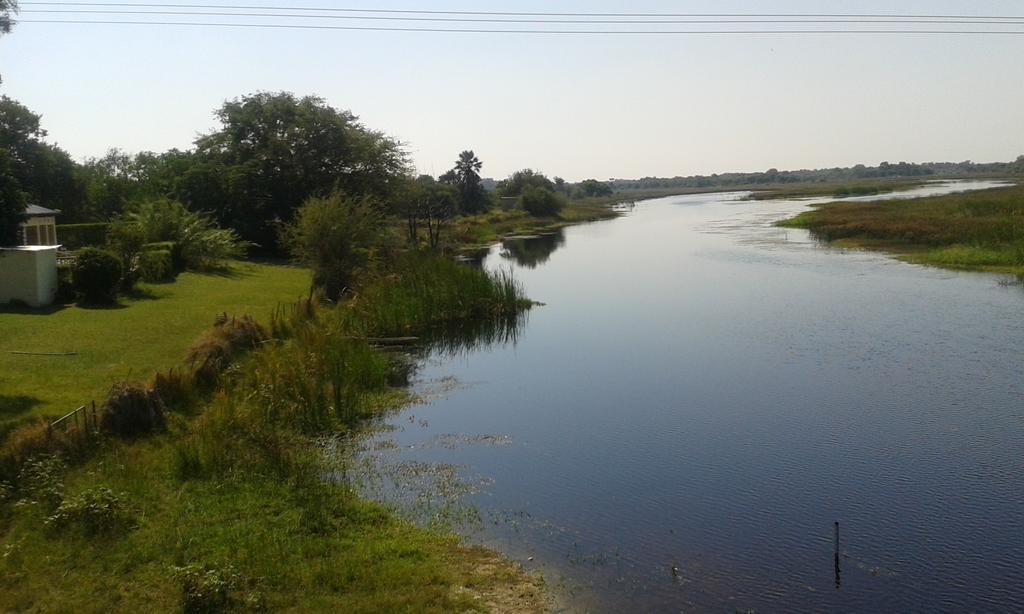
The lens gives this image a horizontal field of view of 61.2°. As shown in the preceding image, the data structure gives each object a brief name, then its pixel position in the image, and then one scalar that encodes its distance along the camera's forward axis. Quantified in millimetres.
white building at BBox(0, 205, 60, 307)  19891
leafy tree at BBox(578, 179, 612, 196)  177125
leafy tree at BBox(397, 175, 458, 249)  44875
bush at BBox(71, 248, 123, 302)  21188
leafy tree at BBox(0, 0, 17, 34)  13859
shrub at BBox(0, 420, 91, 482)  10453
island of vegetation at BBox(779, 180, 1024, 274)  36438
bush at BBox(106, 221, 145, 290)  26406
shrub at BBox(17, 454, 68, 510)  9953
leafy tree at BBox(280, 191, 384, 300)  27656
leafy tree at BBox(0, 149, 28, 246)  17031
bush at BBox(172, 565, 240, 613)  8008
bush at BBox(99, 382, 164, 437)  12023
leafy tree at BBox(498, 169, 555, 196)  113500
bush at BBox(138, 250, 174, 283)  26328
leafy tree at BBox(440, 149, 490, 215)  88062
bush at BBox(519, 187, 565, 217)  91000
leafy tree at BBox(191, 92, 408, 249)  41188
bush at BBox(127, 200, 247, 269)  30828
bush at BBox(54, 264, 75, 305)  21250
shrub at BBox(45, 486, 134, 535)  9508
